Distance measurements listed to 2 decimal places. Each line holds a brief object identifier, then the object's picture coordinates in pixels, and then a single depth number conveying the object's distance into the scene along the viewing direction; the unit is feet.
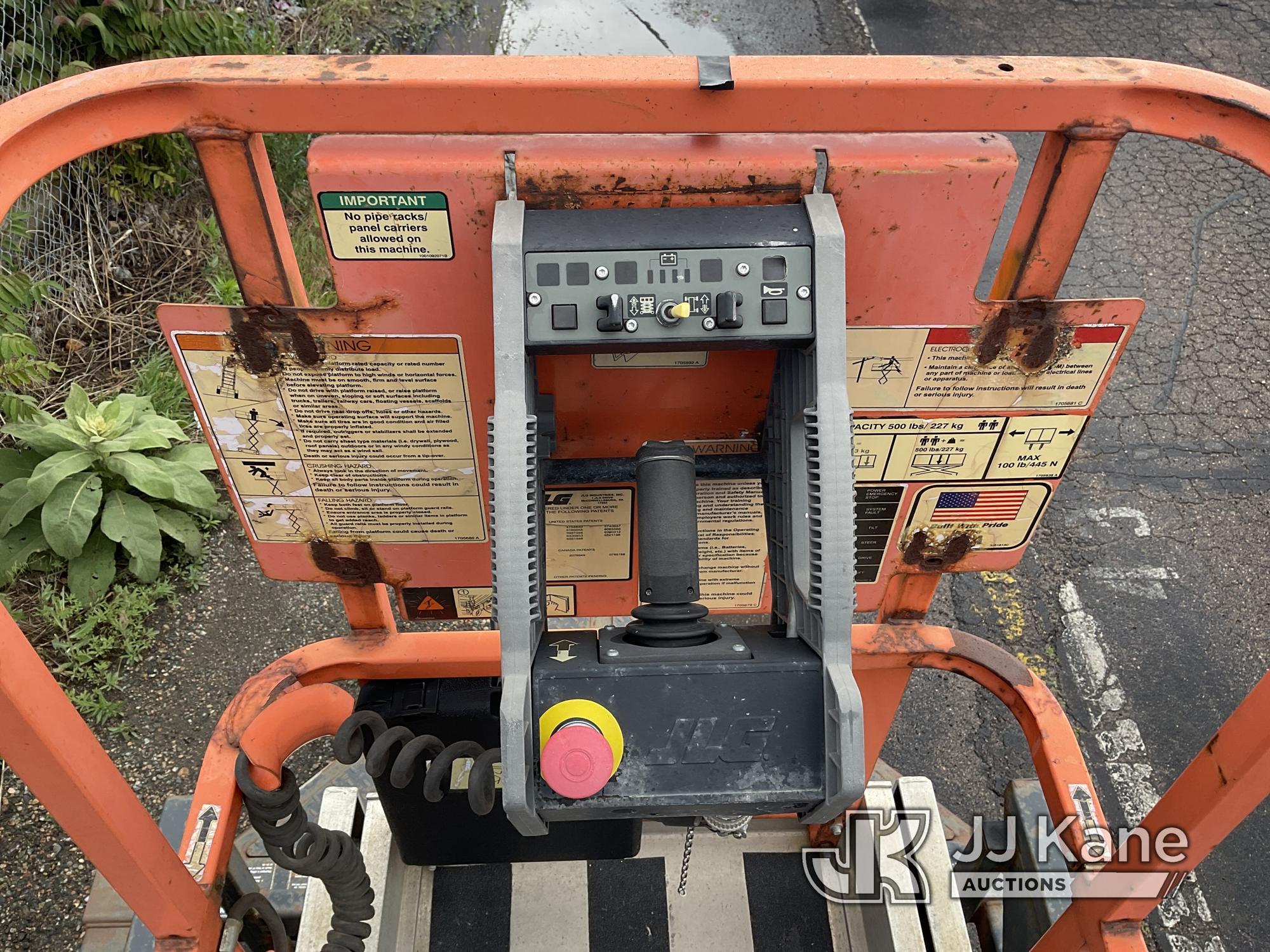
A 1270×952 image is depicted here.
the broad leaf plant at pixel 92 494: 9.89
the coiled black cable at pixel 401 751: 4.75
